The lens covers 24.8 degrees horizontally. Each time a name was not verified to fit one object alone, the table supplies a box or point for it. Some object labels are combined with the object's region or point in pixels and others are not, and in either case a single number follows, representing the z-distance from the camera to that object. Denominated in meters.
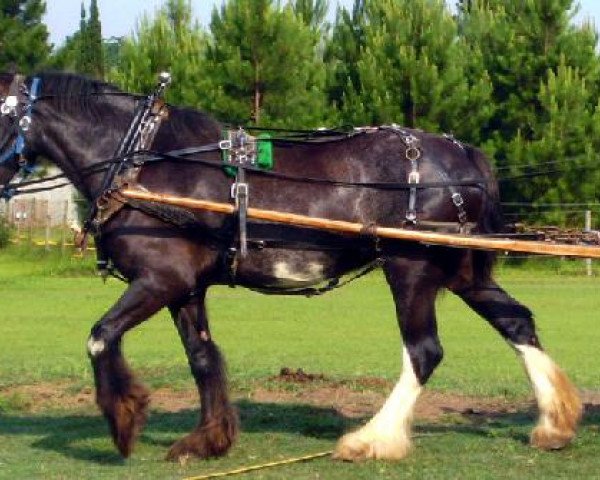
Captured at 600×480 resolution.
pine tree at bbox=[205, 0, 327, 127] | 38.38
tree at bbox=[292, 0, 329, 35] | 46.70
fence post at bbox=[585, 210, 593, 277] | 32.70
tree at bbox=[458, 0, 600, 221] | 37.56
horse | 8.90
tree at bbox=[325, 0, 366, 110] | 40.78
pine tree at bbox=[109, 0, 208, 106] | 38.19
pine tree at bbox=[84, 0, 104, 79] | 51.44
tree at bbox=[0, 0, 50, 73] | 42.12
